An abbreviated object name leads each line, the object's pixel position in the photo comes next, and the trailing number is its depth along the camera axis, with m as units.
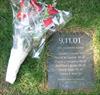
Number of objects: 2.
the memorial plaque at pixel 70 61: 1.75
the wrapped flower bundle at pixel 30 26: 1.74
